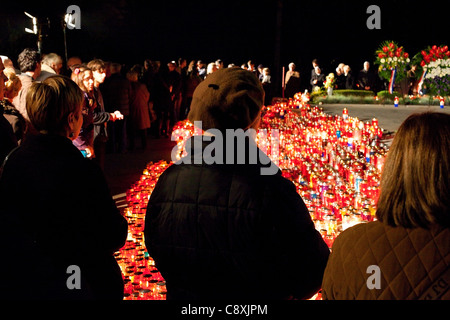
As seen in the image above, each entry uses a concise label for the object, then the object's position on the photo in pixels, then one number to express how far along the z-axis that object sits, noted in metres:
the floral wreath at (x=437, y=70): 13.24
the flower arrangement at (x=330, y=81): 15.04
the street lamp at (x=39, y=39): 11.50
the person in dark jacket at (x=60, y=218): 2.10
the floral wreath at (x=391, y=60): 14.30
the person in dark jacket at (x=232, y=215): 1.73
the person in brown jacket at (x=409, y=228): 1.45
